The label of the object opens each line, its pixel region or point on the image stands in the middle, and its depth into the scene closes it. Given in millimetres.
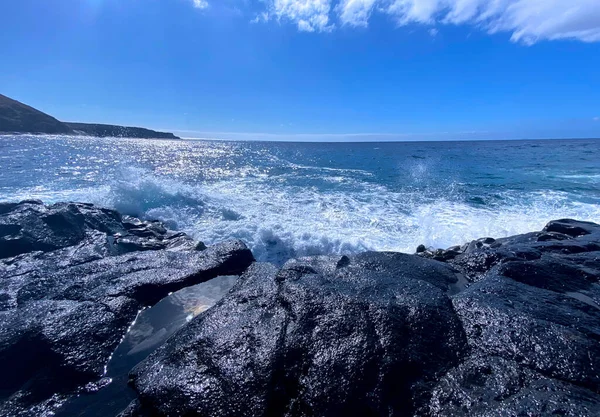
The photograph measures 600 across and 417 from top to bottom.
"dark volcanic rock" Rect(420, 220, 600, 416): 2447
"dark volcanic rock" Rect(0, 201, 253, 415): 3609
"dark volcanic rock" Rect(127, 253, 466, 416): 2684
